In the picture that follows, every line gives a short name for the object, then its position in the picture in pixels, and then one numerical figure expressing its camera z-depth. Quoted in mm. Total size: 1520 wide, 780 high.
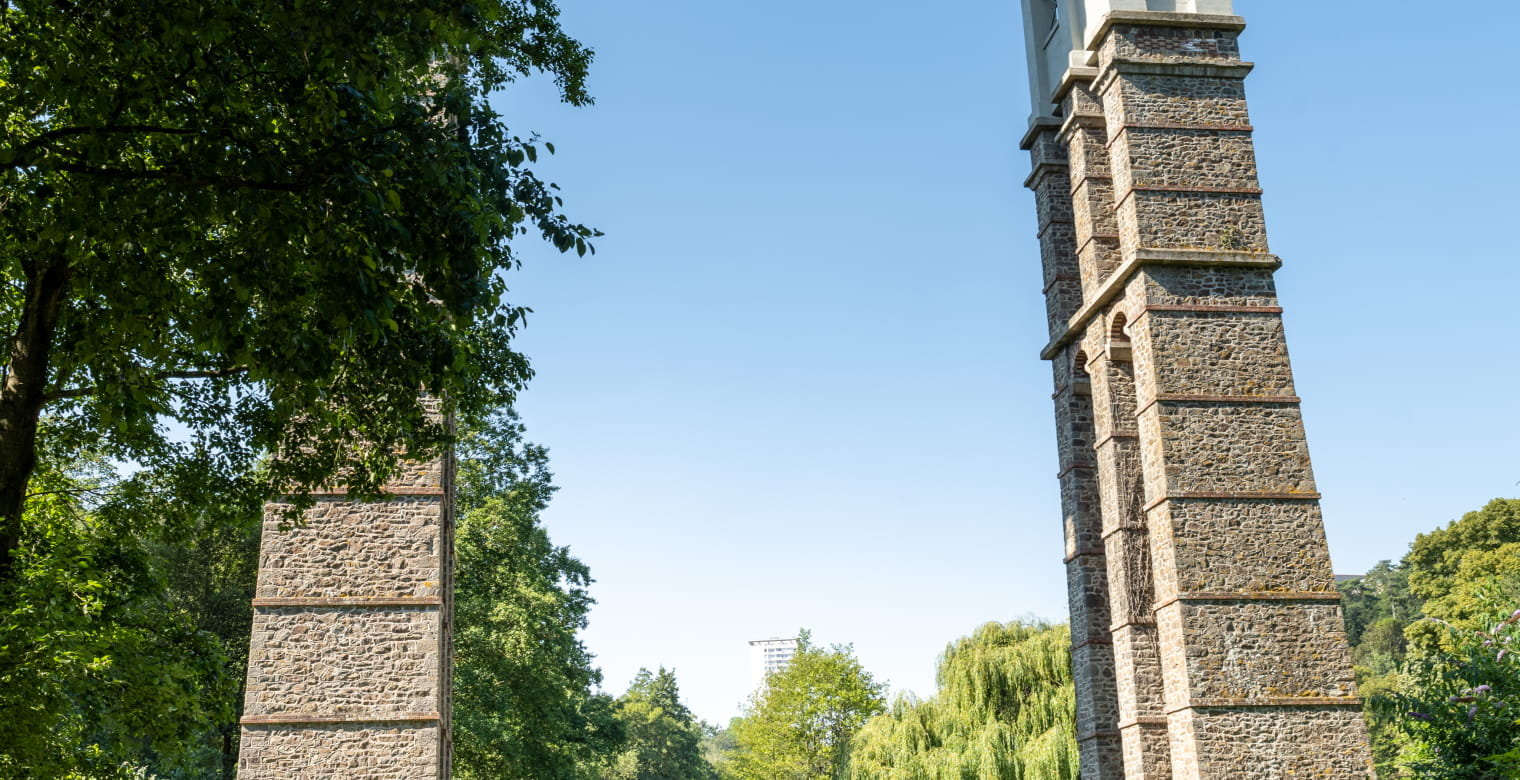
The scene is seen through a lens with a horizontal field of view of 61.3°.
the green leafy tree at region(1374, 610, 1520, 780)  10844
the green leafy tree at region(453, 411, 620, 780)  19281
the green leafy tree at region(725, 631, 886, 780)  35625
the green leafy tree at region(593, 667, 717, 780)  55188
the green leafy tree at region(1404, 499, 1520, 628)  37562
